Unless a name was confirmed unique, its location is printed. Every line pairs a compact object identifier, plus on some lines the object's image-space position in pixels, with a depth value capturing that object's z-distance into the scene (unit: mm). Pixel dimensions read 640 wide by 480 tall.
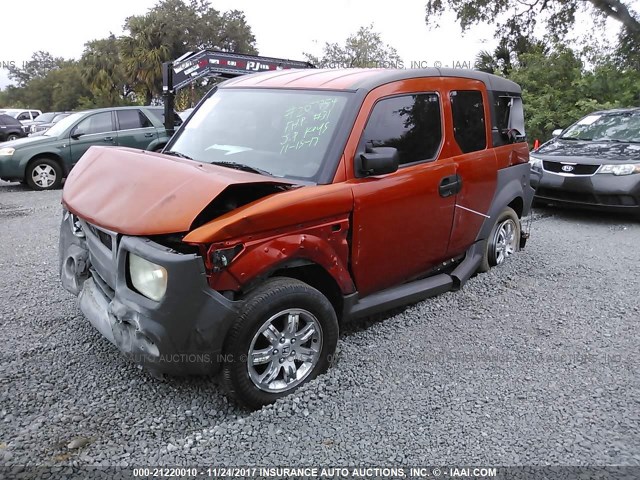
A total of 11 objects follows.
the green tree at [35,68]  72438
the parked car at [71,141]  10328
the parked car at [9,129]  18747
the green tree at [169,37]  36656
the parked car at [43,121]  20812
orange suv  2727
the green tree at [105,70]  41844
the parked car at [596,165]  7180
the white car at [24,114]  25478
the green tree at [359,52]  43000
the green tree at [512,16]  20891
